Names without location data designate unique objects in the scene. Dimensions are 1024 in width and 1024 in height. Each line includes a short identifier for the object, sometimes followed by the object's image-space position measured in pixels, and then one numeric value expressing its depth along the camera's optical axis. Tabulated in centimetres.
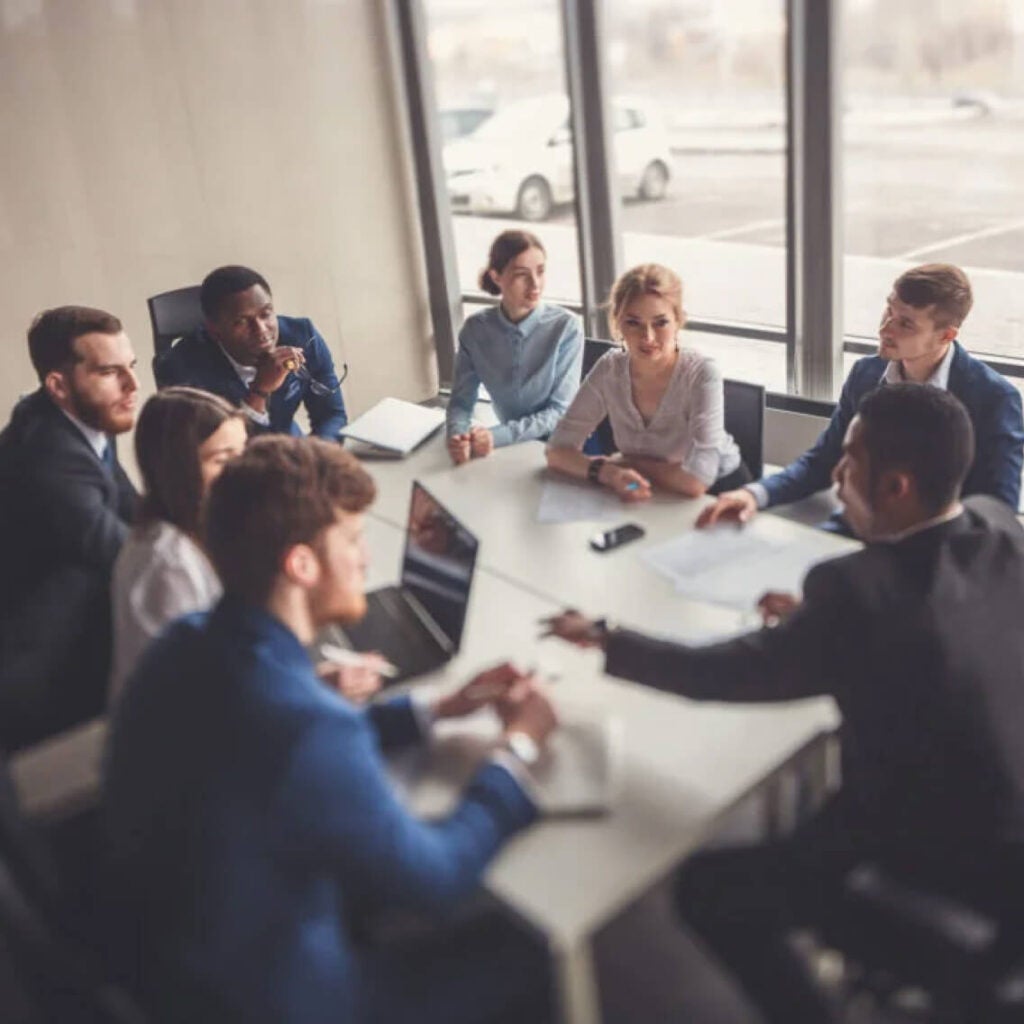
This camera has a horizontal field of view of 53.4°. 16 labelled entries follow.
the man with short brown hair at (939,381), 254
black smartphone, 230
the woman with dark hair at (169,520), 179
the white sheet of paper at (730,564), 204
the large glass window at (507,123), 465
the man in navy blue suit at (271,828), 116
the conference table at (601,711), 132
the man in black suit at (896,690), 145
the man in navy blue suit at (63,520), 204
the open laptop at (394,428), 307
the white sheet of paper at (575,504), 250
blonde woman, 267
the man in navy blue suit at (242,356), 320
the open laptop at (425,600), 188
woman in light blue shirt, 335
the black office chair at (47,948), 110
